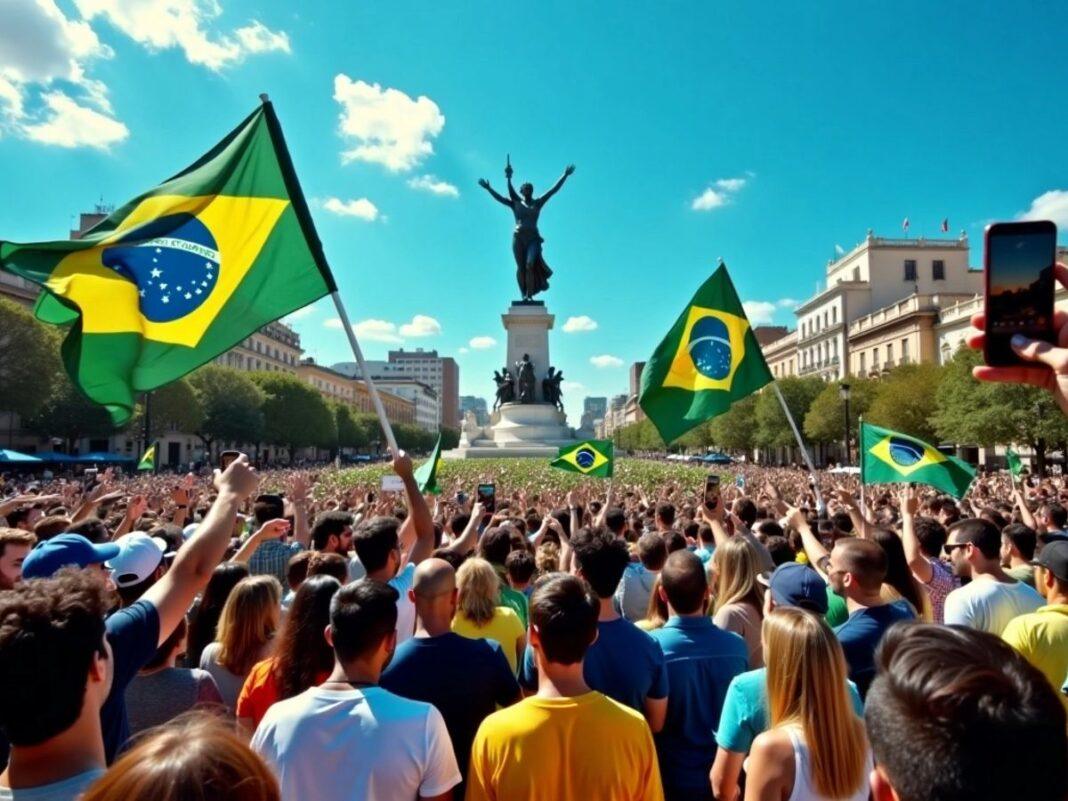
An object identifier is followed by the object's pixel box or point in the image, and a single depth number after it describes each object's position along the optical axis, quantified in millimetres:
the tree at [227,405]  63344
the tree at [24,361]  42906
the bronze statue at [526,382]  40062
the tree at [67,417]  49688
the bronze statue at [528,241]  38969
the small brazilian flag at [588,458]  13562
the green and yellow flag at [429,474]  9852
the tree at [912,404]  46594
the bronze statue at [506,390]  40312
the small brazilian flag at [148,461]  19203
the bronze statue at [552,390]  40500
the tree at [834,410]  56125
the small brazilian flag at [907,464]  8578
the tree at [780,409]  62625
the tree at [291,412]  72688
